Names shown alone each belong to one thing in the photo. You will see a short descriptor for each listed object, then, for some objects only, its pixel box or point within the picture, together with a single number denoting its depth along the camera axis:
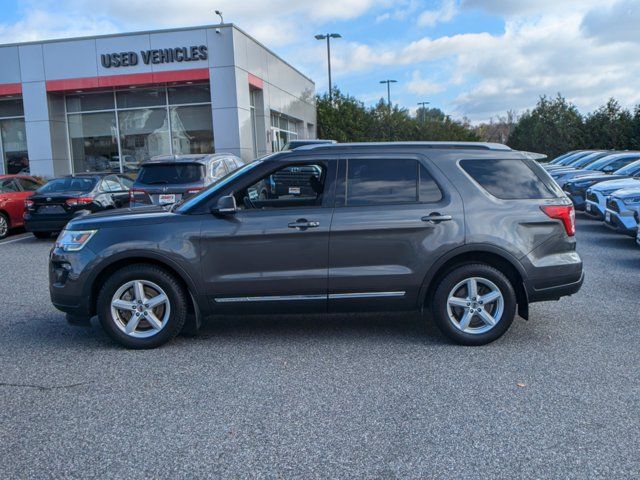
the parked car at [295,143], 12.08
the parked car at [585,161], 20.69
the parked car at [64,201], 12.95
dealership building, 21.97
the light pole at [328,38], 37.59
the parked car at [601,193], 12.19
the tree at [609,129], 36.72
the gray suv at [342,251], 5.39
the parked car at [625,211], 10.51
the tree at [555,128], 39.25
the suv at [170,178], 10.91
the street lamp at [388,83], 60.27
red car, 14.26
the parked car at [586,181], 14.54
